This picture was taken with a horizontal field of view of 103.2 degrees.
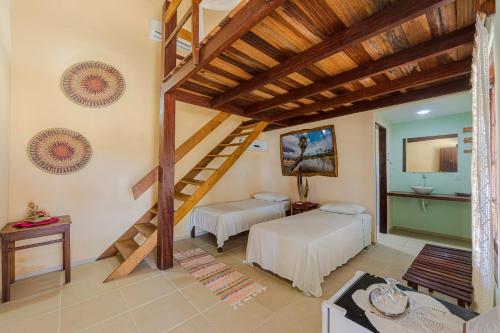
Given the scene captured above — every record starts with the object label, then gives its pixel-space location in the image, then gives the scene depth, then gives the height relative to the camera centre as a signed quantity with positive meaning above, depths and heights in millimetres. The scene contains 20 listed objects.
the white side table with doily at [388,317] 971 -792
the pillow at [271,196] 4492 -681
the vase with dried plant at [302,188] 4375 -475
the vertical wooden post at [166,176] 2727 -113
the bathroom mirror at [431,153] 3779 +253
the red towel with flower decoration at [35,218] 2198 -583
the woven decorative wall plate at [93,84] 2721 +1231
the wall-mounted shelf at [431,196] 3411 -563
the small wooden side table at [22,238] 2006 -759
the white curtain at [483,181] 1246 -100
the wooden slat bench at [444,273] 1583 -998
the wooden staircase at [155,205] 2627 -482
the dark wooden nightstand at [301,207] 4012 -813
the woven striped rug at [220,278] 2156 -1389
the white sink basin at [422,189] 3857 -461
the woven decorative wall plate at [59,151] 2529 +244
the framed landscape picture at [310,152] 4058 +331
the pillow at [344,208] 3344 -720
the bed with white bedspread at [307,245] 2176 -984
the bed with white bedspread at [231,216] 3328 -902
